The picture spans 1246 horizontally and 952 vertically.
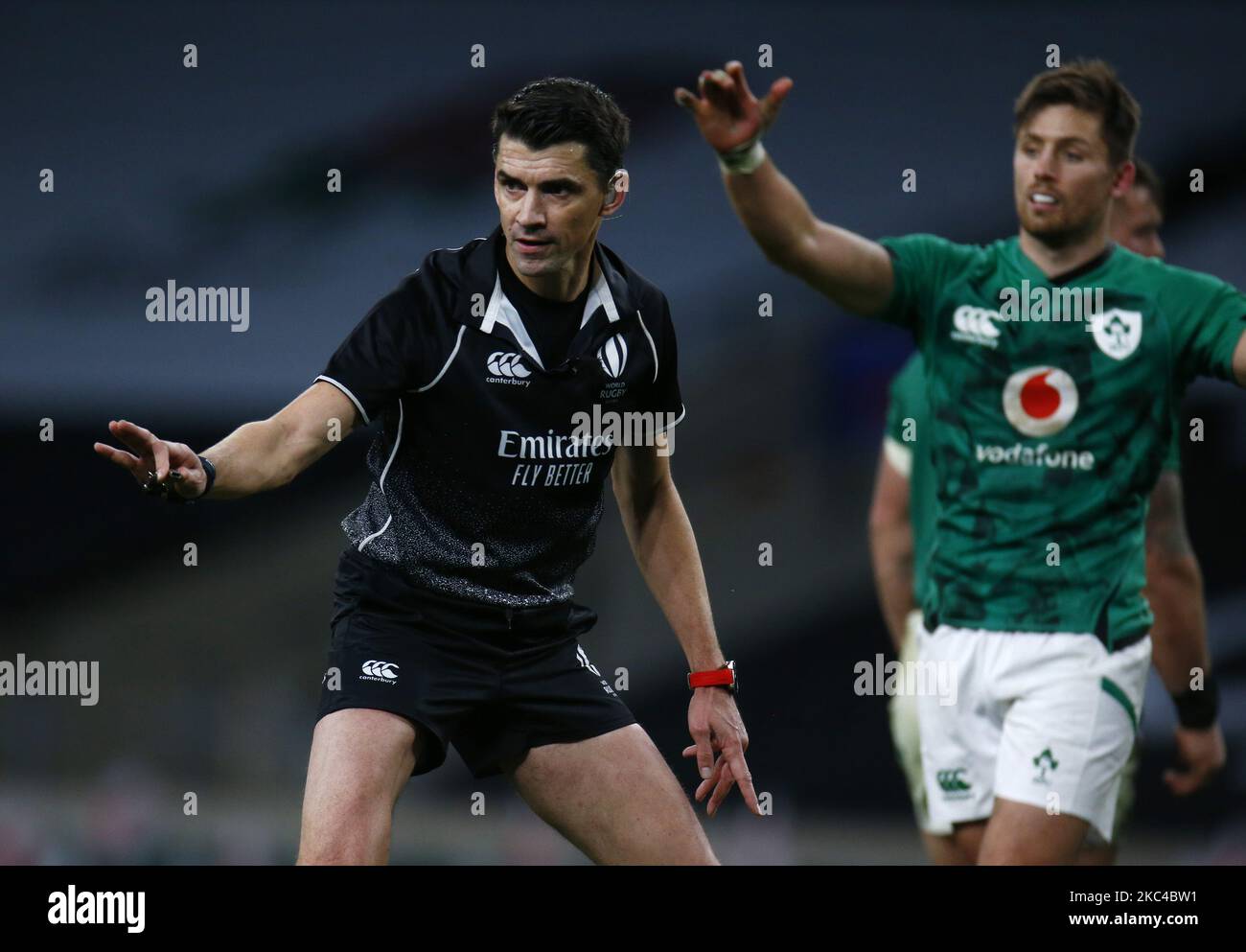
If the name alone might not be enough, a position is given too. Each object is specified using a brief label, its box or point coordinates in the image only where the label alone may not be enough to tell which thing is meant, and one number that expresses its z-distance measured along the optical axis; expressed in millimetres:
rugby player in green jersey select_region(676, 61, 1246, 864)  9703
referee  8117
